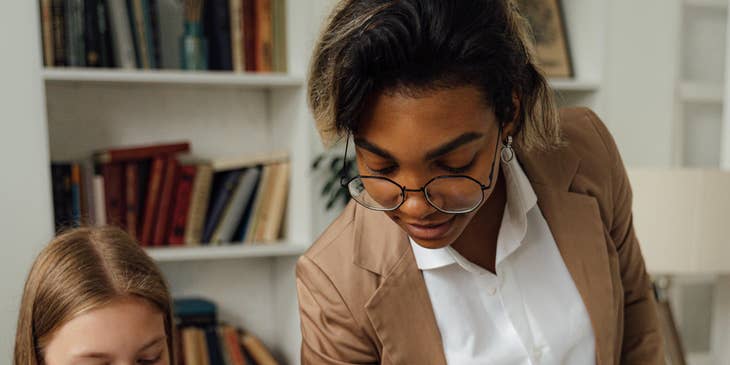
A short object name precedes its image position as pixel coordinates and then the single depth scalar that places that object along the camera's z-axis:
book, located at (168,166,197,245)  1.84
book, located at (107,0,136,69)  1.73
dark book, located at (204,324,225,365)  1.88
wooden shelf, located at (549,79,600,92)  2.03
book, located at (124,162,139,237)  1.79
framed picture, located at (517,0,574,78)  2.15
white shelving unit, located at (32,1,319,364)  1.79
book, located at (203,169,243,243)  1.89
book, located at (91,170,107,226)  1.75
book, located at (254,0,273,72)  1.85
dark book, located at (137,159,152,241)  1.82
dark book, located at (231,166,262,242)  1.93
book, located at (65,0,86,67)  1.67
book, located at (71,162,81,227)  1.73
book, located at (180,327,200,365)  1.84
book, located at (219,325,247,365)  1.91
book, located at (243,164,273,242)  1.92
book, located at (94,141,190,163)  1.77
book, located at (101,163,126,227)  1.77
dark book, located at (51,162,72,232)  1.70
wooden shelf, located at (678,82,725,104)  2.09
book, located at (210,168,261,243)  1.89
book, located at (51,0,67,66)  1.64
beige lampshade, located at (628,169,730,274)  1.55
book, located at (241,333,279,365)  1.92
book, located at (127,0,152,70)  1.75
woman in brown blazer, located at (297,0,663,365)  0.74
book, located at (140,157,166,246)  1.81
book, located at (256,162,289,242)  1.92
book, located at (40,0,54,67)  1.62
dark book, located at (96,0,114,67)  1.70
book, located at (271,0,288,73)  1.86
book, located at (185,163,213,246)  1.86
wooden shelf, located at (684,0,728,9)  2.09
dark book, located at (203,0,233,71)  1.83
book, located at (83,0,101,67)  1.68
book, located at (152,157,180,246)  1.82
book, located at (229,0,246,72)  1.84
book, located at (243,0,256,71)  1.85
